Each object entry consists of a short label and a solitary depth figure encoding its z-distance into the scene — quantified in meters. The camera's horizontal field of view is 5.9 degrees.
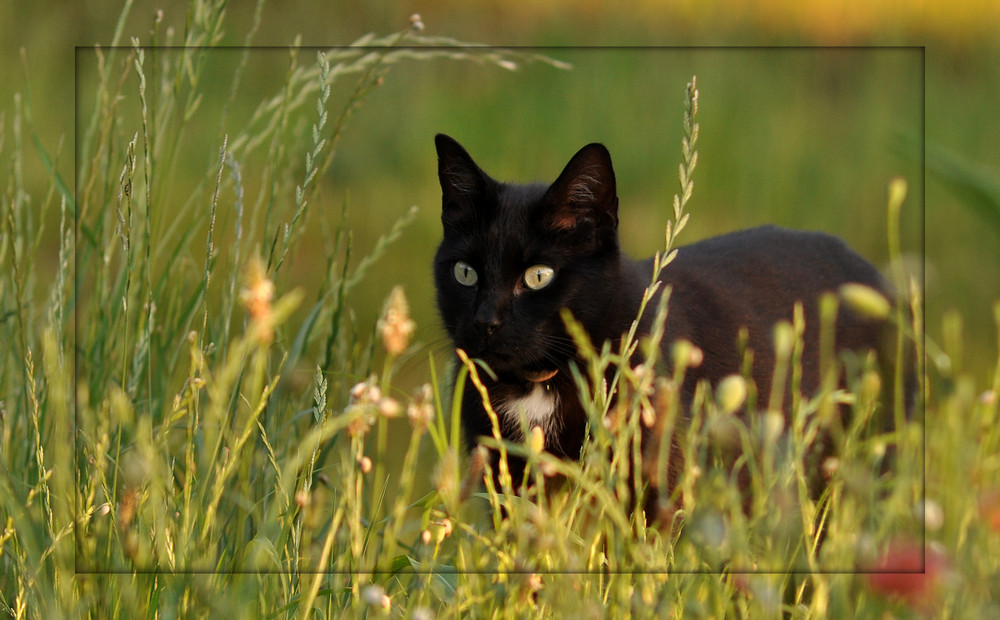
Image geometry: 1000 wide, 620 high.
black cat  4.65
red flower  4.43
